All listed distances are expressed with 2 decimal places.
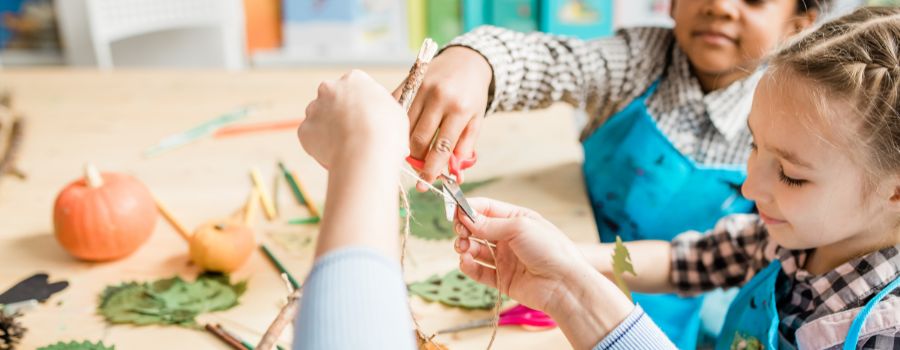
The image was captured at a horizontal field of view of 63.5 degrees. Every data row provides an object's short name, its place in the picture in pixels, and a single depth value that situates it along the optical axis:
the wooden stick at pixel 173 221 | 0.99
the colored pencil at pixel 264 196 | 1.05
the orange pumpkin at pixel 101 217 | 0.90
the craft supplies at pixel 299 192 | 1.06
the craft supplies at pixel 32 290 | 0.85
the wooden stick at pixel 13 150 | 1.17
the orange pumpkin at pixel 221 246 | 0.88
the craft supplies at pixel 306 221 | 1.03
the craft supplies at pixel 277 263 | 0.89
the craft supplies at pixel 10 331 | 0.75
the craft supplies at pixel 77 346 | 0.77
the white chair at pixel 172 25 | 2.02
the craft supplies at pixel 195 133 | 1.26
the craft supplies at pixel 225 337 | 0.77
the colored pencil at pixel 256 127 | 1.31
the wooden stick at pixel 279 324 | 0.55
